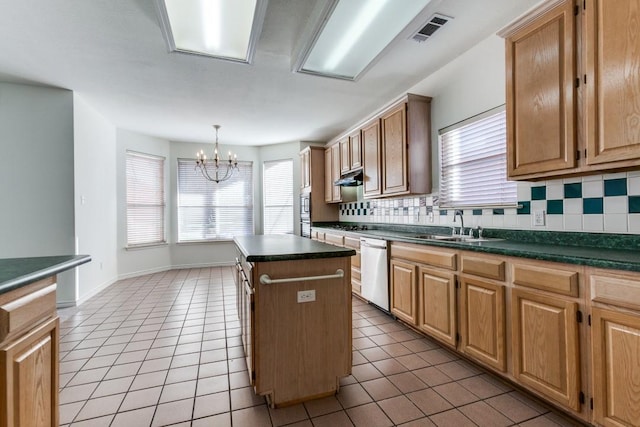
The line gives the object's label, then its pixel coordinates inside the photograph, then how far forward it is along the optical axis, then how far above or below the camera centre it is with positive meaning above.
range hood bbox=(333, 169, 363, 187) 4.45 +0.51
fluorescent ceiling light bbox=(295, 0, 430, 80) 2.00 +1.42
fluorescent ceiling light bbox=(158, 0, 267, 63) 2.06 +1.48
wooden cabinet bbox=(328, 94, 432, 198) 3.33 +0.76
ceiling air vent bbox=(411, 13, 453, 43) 2.30 +1.51
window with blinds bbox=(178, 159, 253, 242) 6.28 +0.19
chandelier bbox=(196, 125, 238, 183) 6.32 +0.98
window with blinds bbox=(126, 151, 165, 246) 5.46 +0.30
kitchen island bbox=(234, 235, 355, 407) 1.74 -0.67
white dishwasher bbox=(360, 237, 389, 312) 3.13 -0.68
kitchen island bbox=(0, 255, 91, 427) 0.95 -0.46
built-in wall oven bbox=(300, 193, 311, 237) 5.71 -0.05
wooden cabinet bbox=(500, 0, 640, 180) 1.49 +0.70
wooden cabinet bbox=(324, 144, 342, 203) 5.17 +0.72
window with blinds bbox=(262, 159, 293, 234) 6.47 +0.37
